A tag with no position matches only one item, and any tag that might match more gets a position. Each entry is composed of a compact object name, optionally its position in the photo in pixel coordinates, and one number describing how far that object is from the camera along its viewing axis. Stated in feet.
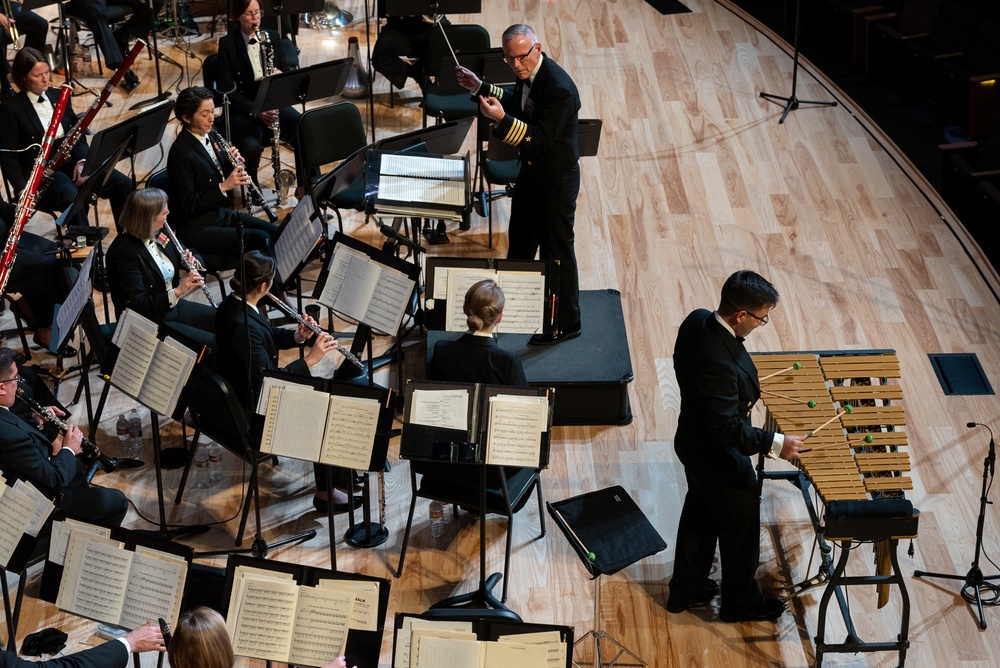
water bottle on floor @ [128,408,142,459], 35.88
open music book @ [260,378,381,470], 26.76
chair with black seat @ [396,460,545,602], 29.04
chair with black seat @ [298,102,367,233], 42.93
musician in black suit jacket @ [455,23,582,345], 34.53
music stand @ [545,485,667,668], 26.76
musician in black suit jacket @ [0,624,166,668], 23.39
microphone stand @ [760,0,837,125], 53.42
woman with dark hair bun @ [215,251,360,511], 30.91
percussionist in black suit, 26.89
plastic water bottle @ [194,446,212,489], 34.63
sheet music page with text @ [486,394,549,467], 26.22
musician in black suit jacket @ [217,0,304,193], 47.21
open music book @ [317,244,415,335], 31.81
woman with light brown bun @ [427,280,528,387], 28.66
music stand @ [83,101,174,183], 37.35
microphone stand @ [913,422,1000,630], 29.25
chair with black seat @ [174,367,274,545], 29.76
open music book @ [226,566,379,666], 23.47
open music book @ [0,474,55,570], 25.30
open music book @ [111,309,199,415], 28.30
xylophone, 26.99
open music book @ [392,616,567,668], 22.85
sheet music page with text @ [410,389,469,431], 26.53
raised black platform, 36.09
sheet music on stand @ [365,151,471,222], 35.73
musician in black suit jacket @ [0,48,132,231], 42.91
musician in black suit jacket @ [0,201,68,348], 38.14
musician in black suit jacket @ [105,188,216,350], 35.04
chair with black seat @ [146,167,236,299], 40.16
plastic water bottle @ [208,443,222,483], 34.91
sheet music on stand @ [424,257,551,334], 31.78
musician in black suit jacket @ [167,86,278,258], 39.75
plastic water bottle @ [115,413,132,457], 35.83
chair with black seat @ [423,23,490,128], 48.26
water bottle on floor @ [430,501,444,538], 32.89
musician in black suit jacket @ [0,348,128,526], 27.99
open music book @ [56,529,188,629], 24.25
